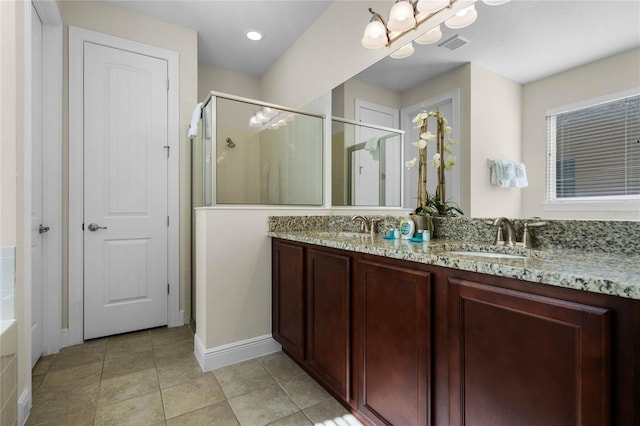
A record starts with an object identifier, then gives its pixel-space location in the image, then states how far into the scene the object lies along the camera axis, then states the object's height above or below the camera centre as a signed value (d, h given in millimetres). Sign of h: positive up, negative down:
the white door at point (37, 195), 2055 +109
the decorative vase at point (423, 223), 1613 -67
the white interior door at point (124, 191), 2455 +171
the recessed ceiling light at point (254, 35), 2875 +1736
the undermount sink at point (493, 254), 1175 -182
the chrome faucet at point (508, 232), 1295 -95
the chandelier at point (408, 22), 1485 +1099
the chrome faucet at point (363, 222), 2070 -82
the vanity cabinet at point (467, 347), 652 -411
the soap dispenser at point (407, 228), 1621 -95
